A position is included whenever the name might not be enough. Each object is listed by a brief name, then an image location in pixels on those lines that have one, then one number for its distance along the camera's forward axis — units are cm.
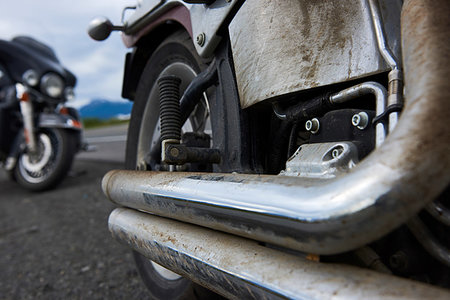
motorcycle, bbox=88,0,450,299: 43
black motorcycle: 319
